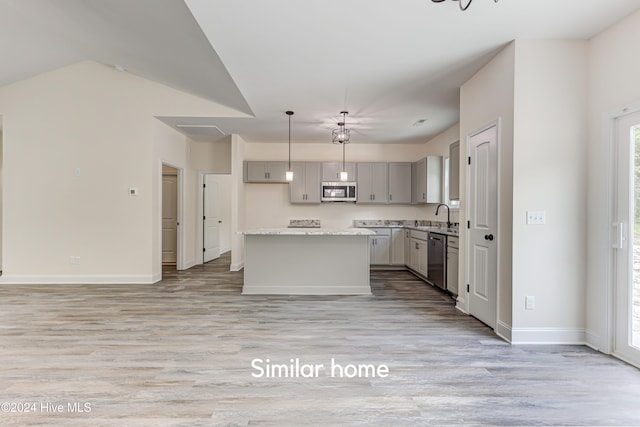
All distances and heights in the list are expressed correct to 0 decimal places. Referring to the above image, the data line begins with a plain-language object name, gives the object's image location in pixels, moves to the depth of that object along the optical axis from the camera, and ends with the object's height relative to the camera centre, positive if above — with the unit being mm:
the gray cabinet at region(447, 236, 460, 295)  4305 -741
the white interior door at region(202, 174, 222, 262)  7332 -210
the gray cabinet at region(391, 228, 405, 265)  6594 -803
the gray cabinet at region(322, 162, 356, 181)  6918 +860
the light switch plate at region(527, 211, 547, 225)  2891 -54
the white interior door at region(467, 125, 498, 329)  3188 -168
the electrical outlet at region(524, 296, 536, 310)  2893 -850
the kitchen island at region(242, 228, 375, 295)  4617 -775
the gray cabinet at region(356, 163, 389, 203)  6934 +624
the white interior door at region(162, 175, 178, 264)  7043 -57
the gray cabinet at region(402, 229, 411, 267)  6328 -735
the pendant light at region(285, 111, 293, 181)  4965 +566
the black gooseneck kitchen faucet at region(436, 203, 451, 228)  5382 -84
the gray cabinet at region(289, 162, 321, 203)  6895 +607
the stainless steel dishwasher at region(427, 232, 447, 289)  4660 -759
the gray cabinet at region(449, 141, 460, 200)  4856 +636
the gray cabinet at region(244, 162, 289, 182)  6848 +826
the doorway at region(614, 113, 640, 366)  2512 -247
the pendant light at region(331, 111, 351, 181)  4780 +1129
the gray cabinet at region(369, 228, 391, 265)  6594 -805
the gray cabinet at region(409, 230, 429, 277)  5465 -768
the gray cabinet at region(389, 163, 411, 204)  6918 +624
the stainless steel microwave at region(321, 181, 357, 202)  6930 +421
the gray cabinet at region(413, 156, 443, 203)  6227 +626
